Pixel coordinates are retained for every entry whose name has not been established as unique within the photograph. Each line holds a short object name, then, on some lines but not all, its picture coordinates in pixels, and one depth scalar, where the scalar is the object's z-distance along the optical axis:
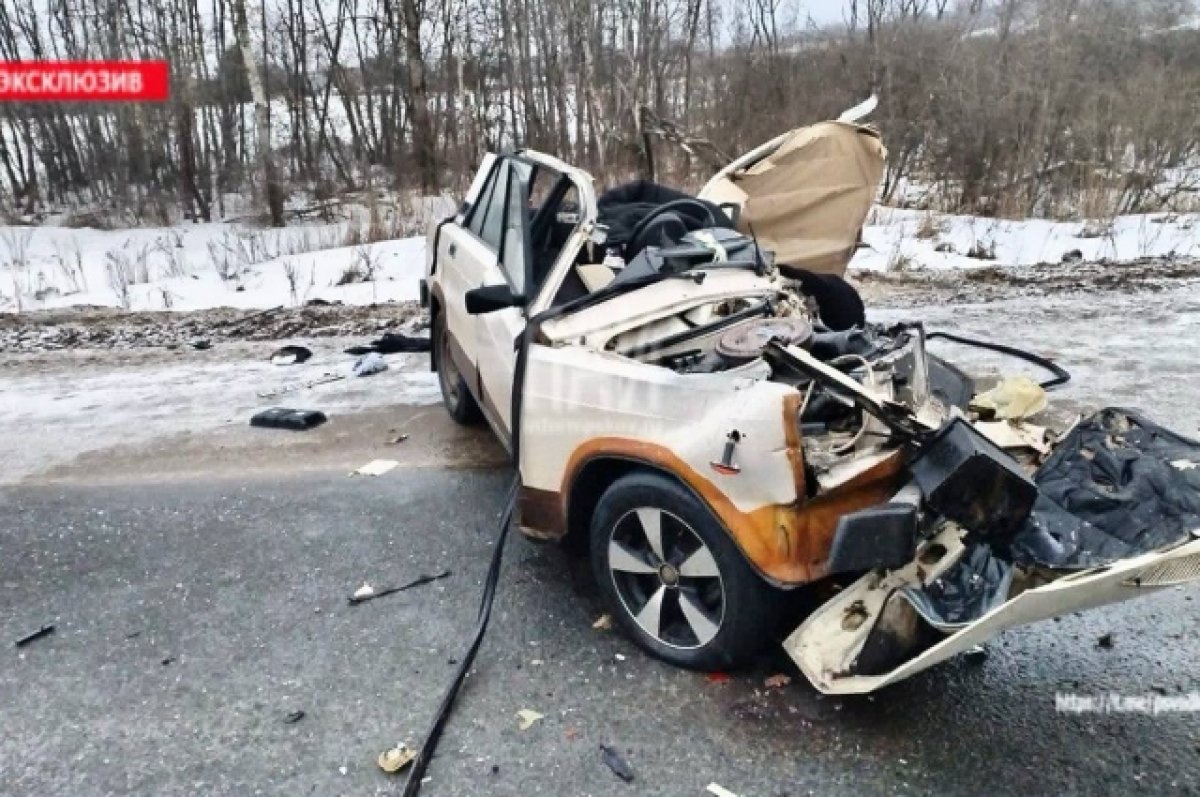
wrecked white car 2.52
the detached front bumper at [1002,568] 2.31
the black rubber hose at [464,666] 2.72
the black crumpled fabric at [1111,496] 2.58
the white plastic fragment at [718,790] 2.60
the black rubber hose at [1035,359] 4.19
